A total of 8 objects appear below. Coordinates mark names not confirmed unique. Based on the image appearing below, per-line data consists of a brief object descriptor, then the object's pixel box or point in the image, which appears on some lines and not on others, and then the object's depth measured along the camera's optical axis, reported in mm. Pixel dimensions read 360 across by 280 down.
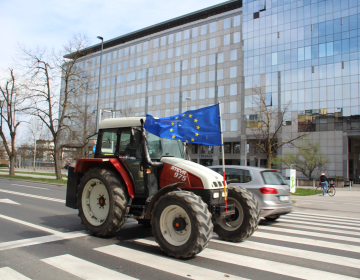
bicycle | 23766
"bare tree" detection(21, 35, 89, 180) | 26812
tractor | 4988
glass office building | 43969
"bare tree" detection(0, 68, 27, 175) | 34088
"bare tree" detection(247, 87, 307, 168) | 44750
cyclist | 23616
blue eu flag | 5375
